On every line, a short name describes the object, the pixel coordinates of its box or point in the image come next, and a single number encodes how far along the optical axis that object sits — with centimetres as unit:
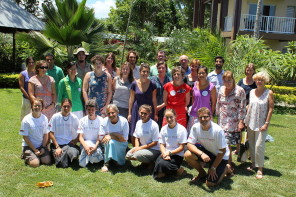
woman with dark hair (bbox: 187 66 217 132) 551
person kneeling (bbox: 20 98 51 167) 538
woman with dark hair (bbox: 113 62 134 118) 612
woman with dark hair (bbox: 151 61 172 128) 602
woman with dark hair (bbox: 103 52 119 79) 659
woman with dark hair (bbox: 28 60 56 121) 598
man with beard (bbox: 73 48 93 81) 654
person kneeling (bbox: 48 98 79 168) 545
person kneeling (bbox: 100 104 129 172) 532
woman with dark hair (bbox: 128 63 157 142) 581
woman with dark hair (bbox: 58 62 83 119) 598
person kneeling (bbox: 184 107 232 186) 471
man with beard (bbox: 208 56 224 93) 619
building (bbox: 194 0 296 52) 1959
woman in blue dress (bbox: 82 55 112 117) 604
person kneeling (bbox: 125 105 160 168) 520
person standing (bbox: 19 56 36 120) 654
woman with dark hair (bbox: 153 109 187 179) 496
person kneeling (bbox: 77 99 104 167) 535
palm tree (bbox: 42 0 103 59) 969
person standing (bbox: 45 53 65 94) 655
